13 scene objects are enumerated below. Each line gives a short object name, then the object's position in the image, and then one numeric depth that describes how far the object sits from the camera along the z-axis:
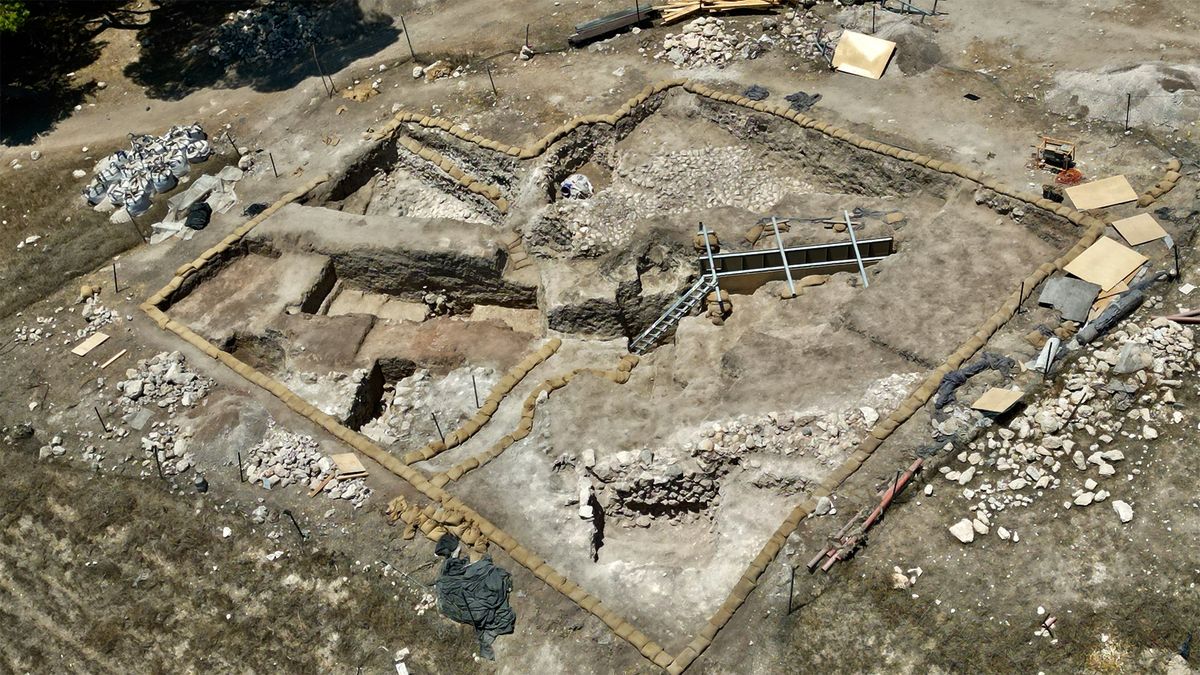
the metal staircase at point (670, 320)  21.72
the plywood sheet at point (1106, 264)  18.50
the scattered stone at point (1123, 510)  14.81
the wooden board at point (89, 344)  21.69
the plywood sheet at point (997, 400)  16.48
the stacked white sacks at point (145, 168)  25.42
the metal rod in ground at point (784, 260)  21.13
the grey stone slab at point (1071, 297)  18.17
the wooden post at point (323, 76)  27.86
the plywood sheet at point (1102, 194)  20.20
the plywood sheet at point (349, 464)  18.14
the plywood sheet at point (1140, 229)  19.12
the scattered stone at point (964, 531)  15.15
